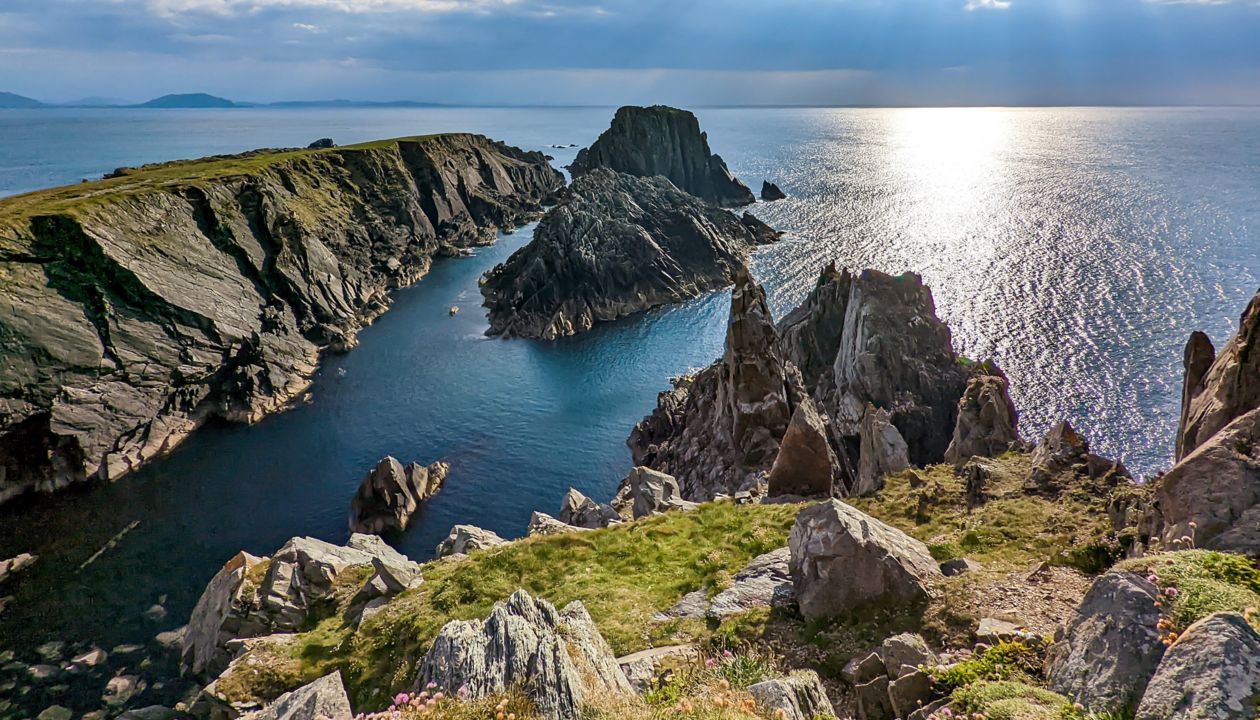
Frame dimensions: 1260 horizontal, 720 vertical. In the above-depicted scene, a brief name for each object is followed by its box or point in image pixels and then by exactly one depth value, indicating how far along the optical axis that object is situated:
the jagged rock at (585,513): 44.22
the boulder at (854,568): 18.12
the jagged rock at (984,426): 36.75
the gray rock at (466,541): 36.75
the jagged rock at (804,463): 35.19
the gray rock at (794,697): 11.95
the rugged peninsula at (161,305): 64.81
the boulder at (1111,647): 10.44
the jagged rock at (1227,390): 20.06
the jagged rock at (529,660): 12.12
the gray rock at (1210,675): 8.56
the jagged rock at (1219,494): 14.73
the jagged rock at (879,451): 37.56
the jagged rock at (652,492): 39.59
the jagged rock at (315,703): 12.54
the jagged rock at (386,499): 56.44
